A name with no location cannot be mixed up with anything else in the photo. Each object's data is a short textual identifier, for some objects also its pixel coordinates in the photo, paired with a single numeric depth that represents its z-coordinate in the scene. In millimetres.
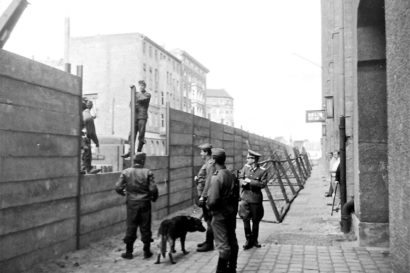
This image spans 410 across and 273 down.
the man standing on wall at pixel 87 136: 9084
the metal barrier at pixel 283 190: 11273
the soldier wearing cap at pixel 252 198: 8156
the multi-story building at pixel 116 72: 53634
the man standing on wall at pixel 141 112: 10828
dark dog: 7180
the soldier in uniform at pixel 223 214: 5984
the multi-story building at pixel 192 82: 77875
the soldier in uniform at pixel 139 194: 7617
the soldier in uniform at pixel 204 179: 7884
